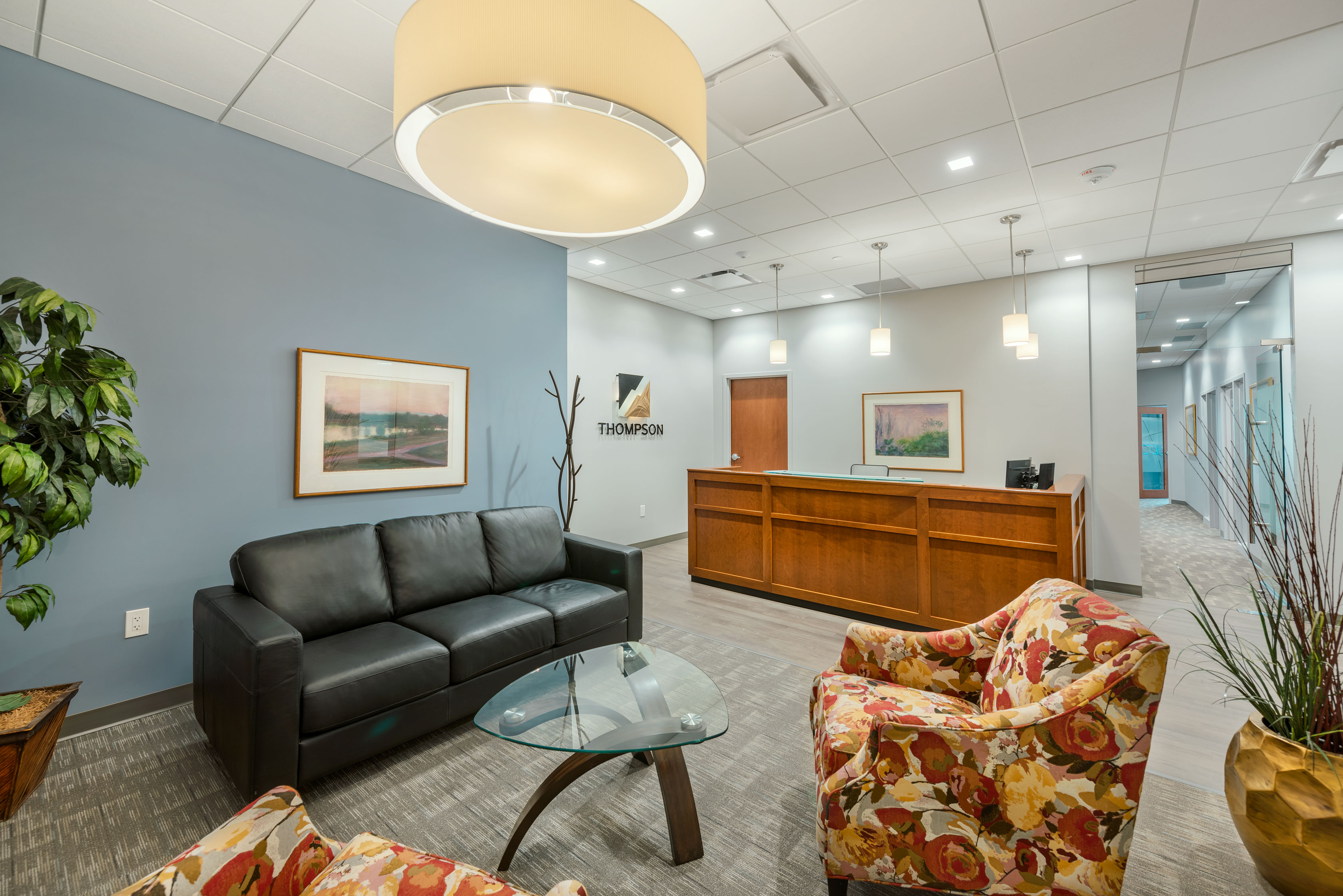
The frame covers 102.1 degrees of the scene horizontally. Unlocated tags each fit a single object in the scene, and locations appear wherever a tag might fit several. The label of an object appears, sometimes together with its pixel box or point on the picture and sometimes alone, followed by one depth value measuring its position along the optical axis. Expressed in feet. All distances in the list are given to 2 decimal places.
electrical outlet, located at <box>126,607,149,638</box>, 8.31
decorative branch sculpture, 14.17
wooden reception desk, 10.98
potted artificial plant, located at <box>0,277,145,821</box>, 6.05
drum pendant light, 3.79
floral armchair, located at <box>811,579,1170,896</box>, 4.26
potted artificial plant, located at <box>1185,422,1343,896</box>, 4.67
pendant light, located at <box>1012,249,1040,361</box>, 14.10
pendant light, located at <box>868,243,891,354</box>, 15.02
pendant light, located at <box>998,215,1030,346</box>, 12.95
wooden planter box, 6.05
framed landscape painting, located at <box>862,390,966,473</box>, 18.43
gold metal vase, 4.63
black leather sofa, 6.42
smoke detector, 10.41
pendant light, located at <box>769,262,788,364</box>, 16.56
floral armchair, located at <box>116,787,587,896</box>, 2.97
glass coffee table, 5.36
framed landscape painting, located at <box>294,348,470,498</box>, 10.00
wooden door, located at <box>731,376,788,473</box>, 22.53
